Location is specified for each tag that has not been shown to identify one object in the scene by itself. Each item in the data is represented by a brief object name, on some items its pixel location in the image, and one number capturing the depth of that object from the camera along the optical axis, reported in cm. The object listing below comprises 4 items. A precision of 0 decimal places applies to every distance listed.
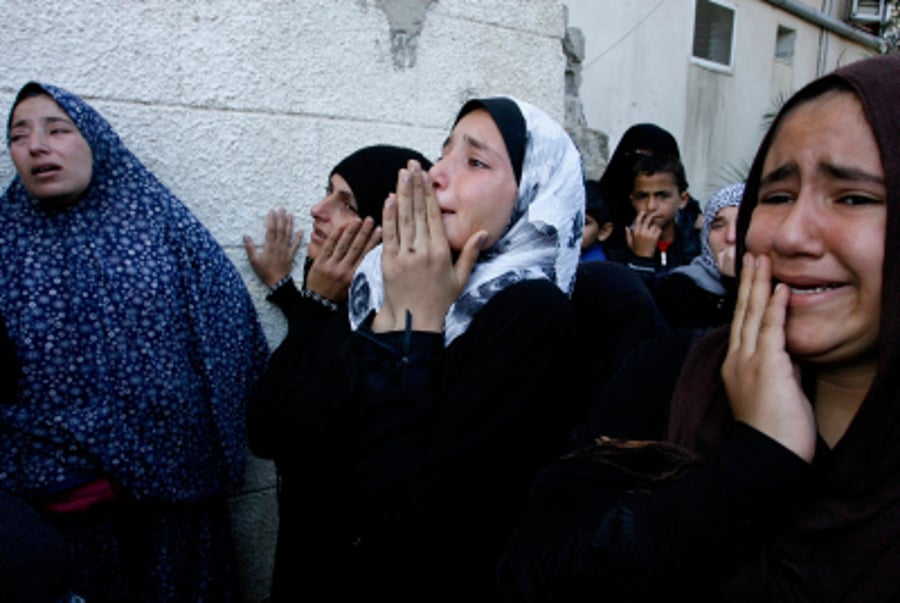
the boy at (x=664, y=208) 360
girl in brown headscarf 89
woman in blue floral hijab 196
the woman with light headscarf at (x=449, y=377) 124
